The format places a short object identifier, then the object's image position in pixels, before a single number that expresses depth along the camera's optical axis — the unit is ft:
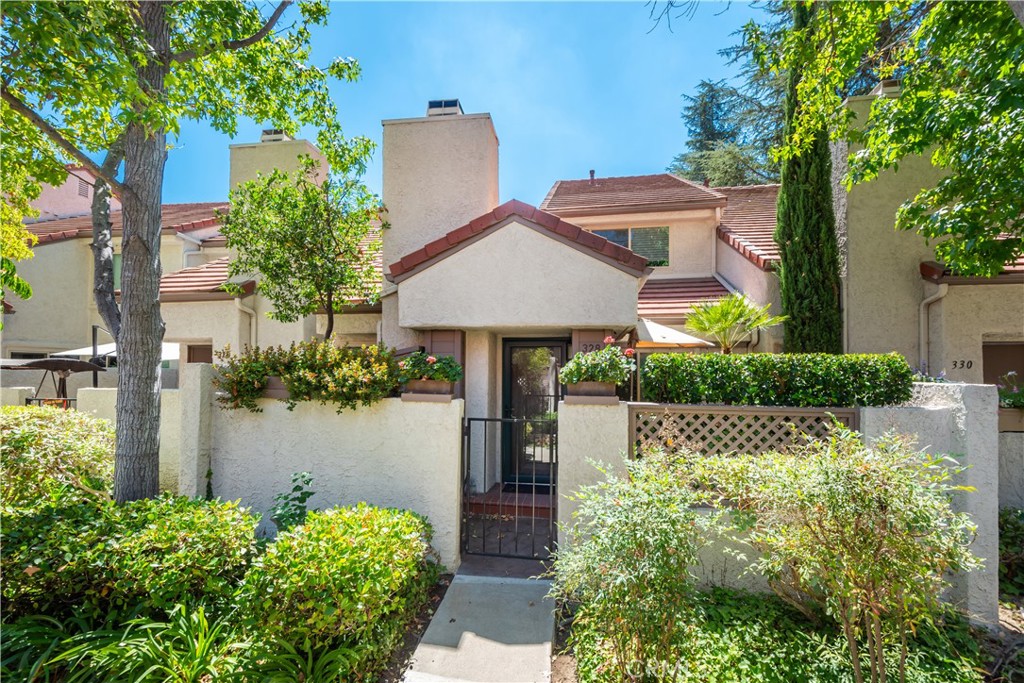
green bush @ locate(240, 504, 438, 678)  11.94
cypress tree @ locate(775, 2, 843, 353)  32.32
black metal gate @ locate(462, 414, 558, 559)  21.21
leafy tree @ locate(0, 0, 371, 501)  14.33
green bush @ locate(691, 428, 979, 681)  11.16
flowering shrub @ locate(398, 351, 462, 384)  20.08
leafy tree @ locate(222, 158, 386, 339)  27.53
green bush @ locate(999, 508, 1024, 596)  19.06
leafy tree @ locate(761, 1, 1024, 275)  20.47
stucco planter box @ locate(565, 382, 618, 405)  18.83
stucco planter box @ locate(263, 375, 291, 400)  21.34
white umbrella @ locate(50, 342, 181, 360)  39.43
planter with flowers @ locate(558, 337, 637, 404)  18.84
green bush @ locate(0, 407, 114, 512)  18.75
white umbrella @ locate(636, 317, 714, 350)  27.82
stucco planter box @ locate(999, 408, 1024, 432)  24.68
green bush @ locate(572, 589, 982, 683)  12.87
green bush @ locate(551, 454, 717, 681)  11.59
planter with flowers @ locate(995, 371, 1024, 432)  24.61
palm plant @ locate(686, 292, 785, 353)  29.94
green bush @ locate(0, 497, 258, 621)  13.56
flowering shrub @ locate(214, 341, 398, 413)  19.86
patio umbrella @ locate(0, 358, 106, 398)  36.86
